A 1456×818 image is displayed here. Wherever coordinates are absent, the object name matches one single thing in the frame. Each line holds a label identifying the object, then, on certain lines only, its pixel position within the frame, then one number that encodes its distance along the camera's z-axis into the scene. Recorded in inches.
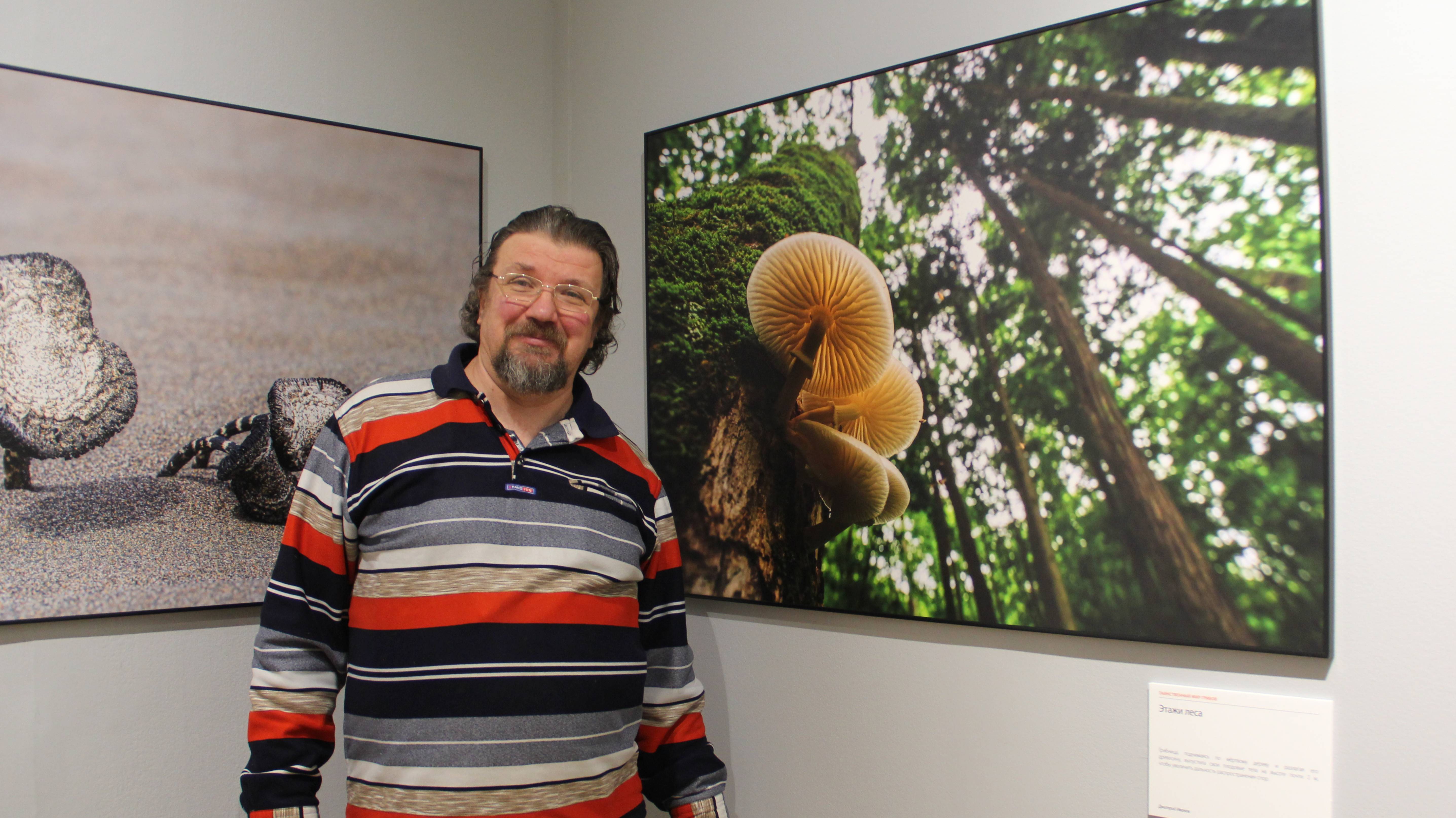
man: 43.5
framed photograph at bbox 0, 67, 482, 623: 51.0
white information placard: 40.0
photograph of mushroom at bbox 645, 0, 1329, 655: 40.8
